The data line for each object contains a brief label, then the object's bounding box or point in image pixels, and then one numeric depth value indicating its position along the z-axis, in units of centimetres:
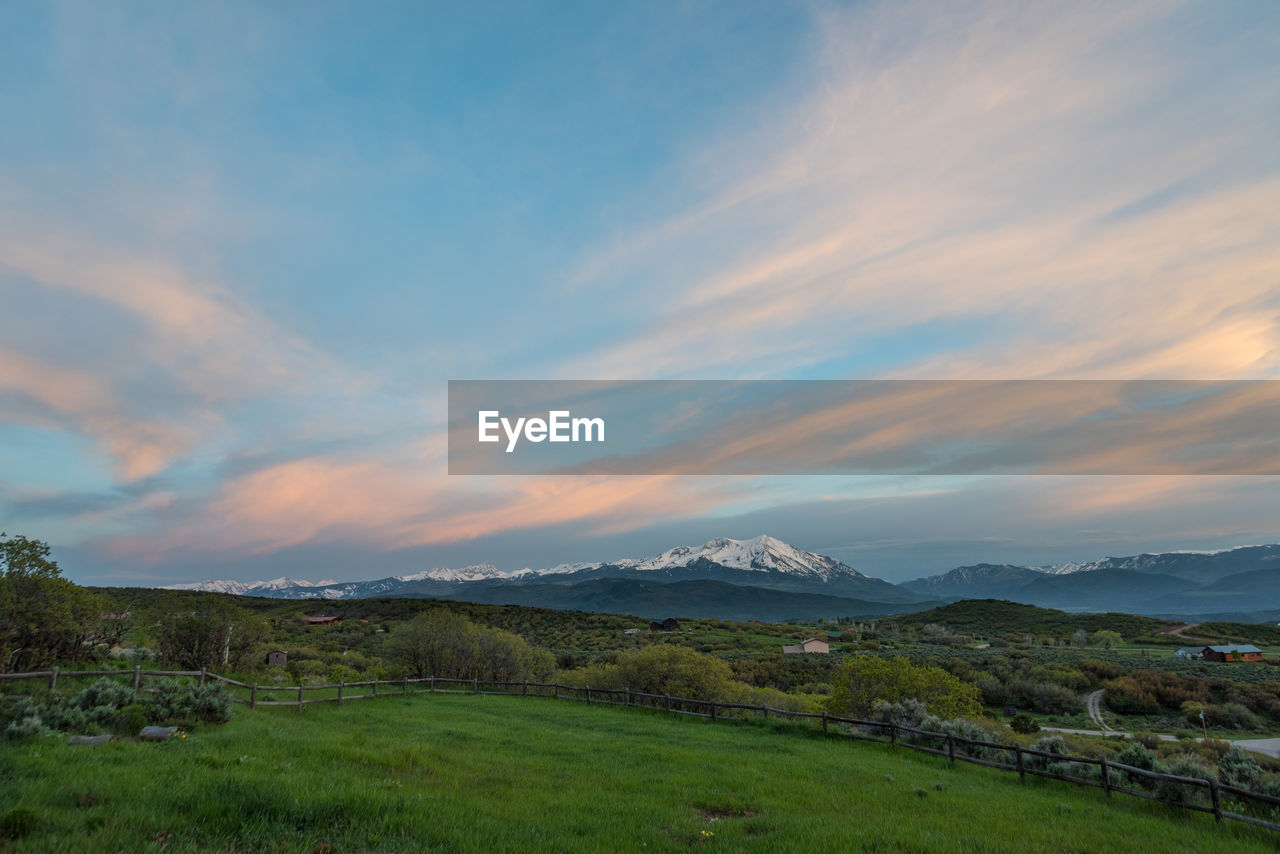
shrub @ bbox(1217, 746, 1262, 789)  1448
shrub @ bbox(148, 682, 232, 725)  1627
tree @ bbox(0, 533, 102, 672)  1975
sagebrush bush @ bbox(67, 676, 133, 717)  1508
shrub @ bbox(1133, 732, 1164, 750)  3862
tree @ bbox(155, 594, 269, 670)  3017
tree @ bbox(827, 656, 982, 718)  2939
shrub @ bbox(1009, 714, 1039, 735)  4584
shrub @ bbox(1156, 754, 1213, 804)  1427
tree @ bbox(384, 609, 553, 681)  4659
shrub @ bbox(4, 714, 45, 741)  1226
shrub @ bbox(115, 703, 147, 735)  1510
